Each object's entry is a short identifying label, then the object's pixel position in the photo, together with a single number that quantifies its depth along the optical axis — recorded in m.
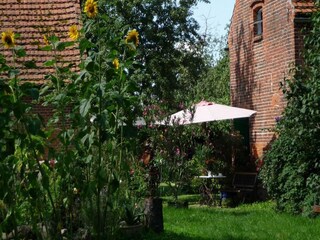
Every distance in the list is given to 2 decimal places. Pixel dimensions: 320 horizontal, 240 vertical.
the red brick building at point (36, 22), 16.16
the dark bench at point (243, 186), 17.31
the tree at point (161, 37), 24.06
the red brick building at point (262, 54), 16.08
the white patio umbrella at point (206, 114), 16.61
